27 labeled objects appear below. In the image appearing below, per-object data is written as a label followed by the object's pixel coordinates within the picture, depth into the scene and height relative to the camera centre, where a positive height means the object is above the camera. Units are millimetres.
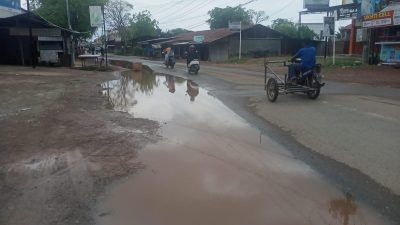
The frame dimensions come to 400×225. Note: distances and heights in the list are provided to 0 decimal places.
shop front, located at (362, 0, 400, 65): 25875 +776
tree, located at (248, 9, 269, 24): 84650 +6291
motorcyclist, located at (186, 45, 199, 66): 25108 -522
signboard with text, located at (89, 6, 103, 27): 27941 +2092
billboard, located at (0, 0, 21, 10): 16831 +1954
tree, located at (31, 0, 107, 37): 47812 +3849
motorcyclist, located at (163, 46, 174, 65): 30312 -645
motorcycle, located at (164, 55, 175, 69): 30359 -1165
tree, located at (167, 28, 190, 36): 91231 +3520
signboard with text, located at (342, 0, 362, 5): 42531 +4394
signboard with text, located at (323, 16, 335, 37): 26091 +1111
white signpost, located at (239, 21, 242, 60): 44722 +650
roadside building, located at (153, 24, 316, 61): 48281 +119
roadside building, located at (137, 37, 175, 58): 60500 -241
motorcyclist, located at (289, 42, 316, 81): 12141 -416
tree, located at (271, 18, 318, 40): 53181 +1599
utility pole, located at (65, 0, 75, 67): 31438 -386
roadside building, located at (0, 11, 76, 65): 26844 +363
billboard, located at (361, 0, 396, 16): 29953 +2735
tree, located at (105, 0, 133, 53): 76012 +5500
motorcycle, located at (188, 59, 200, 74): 24641 -1310
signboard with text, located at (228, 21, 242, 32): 44750 +2027
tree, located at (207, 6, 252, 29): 73088 +5189
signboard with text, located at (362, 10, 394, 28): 25941 +1570
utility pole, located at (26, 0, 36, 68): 25064 +37
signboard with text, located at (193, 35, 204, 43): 48475 +697
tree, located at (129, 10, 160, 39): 79812 +3573
